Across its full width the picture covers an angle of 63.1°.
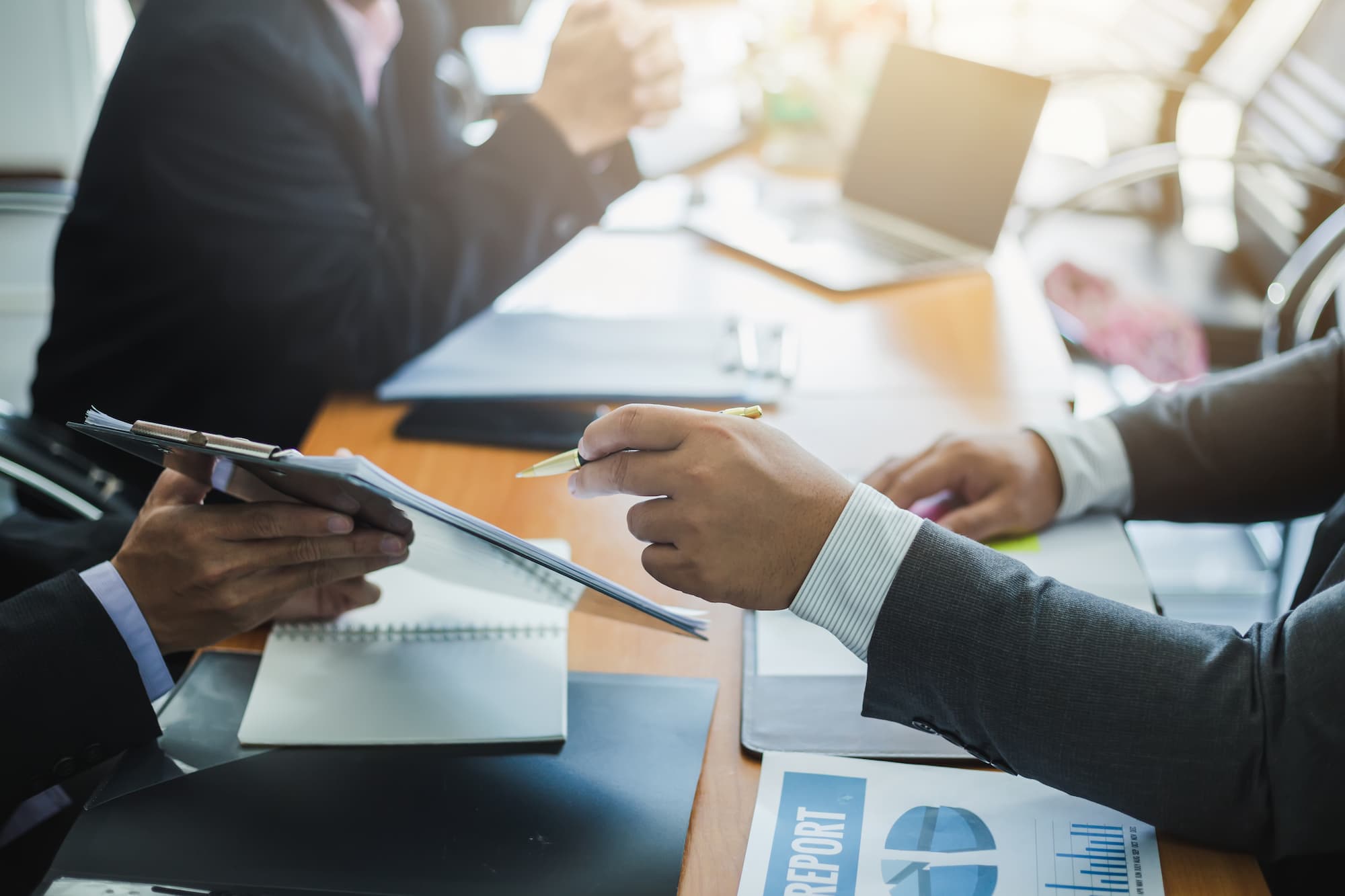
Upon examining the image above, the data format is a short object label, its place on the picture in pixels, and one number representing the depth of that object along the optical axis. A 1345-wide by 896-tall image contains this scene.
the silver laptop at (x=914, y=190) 1.54
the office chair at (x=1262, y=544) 1.68
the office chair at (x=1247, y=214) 1.92
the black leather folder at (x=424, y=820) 0.70
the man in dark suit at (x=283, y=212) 1.22
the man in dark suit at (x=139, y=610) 0.78
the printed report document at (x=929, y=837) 0.68
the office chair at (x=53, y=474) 1.15
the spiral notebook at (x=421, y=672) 0.82
